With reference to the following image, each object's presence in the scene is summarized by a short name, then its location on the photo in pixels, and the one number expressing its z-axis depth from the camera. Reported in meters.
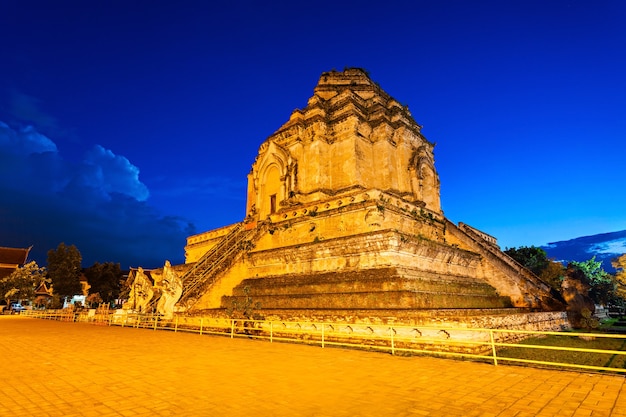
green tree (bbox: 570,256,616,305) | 30.92
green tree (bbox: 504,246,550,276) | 31.58
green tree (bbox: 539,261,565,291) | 26.87
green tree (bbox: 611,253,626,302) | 25.60
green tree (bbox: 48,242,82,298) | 47.53
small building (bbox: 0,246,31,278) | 48.45
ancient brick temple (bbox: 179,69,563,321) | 13.92
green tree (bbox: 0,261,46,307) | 37.66
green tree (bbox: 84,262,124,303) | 55.88
